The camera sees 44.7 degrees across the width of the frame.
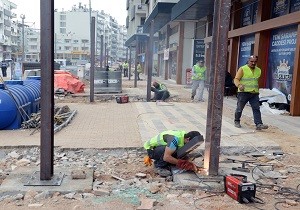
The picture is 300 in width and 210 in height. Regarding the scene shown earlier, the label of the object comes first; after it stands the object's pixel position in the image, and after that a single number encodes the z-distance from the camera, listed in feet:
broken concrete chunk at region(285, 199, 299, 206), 14.76
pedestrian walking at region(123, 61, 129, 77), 127.46
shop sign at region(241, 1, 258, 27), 49.22
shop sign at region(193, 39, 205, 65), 83.15
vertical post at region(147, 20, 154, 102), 47.93
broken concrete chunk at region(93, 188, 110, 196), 15.56
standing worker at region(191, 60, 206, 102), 48.52
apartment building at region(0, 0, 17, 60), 293.02
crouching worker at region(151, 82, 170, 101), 51.04
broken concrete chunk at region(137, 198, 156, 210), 14.17
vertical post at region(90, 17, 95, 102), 46.36
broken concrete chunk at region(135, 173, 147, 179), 17.96
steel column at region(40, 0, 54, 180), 15.84
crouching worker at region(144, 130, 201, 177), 17.43
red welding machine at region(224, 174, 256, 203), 14.70
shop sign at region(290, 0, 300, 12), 38.19
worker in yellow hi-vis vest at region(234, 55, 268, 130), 27.96
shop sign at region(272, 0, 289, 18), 40.67
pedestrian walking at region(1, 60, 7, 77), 104.73
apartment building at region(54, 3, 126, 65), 325.01
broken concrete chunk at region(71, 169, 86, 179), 17.07
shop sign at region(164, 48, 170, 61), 101.67
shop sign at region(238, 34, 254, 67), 48.74
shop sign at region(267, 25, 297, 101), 38.58
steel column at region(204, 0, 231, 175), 16.61
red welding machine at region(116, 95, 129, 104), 46.80
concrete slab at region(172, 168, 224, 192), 16.20
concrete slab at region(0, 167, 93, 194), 15.76
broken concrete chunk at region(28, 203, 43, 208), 14.28
